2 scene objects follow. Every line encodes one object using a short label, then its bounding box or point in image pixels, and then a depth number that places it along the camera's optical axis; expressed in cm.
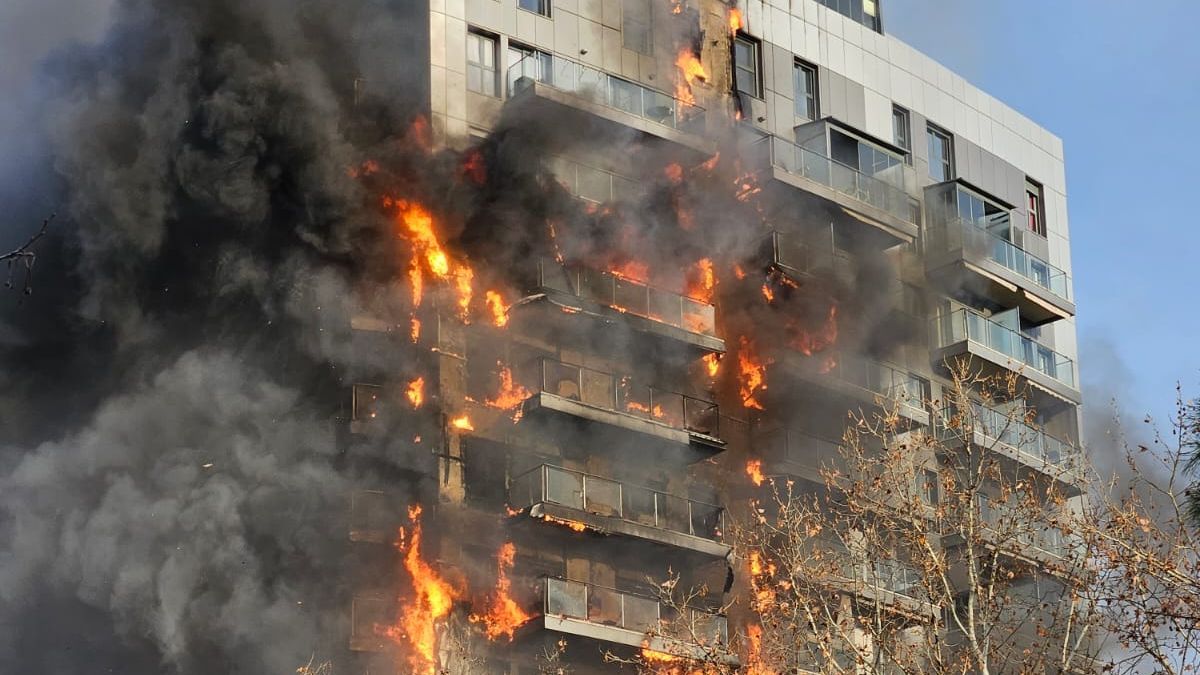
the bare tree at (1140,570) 3110
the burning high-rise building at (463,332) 4766
